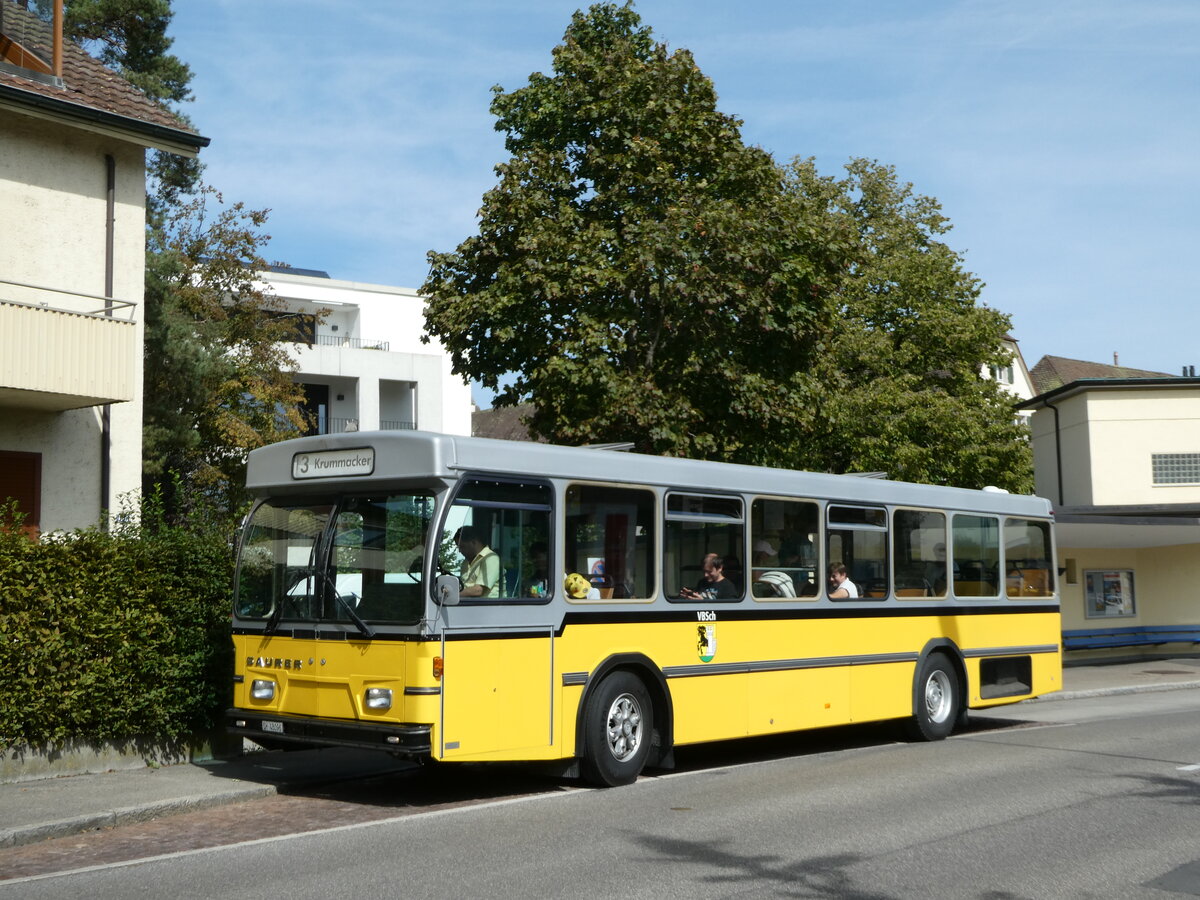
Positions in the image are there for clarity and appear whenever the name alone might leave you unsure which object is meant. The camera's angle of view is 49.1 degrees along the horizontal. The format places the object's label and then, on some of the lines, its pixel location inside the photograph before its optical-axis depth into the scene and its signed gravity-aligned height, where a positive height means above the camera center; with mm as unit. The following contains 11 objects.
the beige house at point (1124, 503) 30344 +2015
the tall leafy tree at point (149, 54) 33219 +13726
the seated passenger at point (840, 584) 13547 -170
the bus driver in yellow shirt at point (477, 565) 9922 +40
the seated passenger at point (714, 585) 11977 -151
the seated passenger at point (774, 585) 12625 -164
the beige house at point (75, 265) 16609 +4143
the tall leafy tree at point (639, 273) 19016 +4387
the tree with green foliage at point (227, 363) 31812 +5423
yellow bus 9766 -273
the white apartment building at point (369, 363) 51531 +8202
